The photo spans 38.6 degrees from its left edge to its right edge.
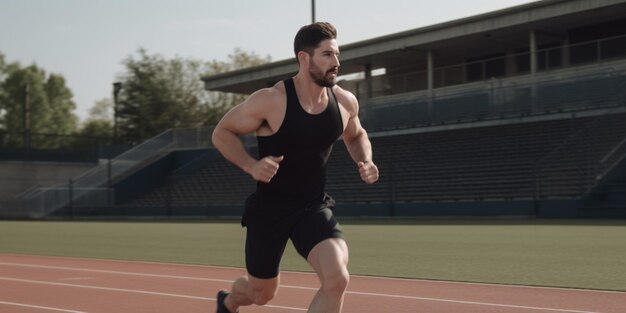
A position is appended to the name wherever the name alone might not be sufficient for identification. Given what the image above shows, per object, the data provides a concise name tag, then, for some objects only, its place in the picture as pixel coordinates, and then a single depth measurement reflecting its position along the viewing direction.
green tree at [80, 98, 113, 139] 100.50
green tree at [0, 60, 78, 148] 98.81
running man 5.36
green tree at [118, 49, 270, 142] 73.50
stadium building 30.28
